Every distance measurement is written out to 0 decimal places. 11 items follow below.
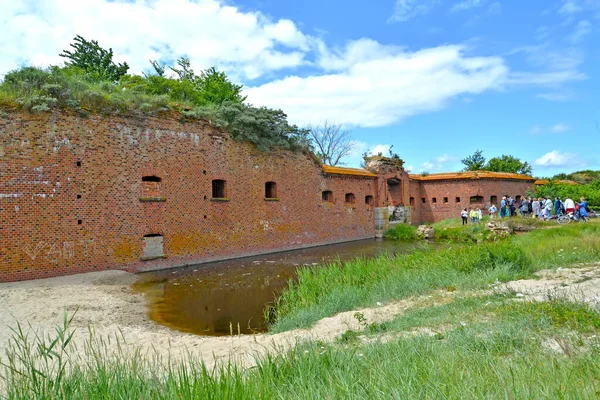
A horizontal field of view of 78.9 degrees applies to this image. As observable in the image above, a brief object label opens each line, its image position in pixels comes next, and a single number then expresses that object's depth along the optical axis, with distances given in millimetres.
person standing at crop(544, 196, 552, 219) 18433
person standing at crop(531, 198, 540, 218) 20609
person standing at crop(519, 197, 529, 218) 20462
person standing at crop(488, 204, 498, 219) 23306
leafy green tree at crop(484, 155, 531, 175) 35781
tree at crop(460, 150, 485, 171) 39044
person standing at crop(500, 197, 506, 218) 20891
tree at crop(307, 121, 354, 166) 40281
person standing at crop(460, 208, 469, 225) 21984
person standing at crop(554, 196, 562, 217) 19188
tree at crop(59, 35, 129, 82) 24094
